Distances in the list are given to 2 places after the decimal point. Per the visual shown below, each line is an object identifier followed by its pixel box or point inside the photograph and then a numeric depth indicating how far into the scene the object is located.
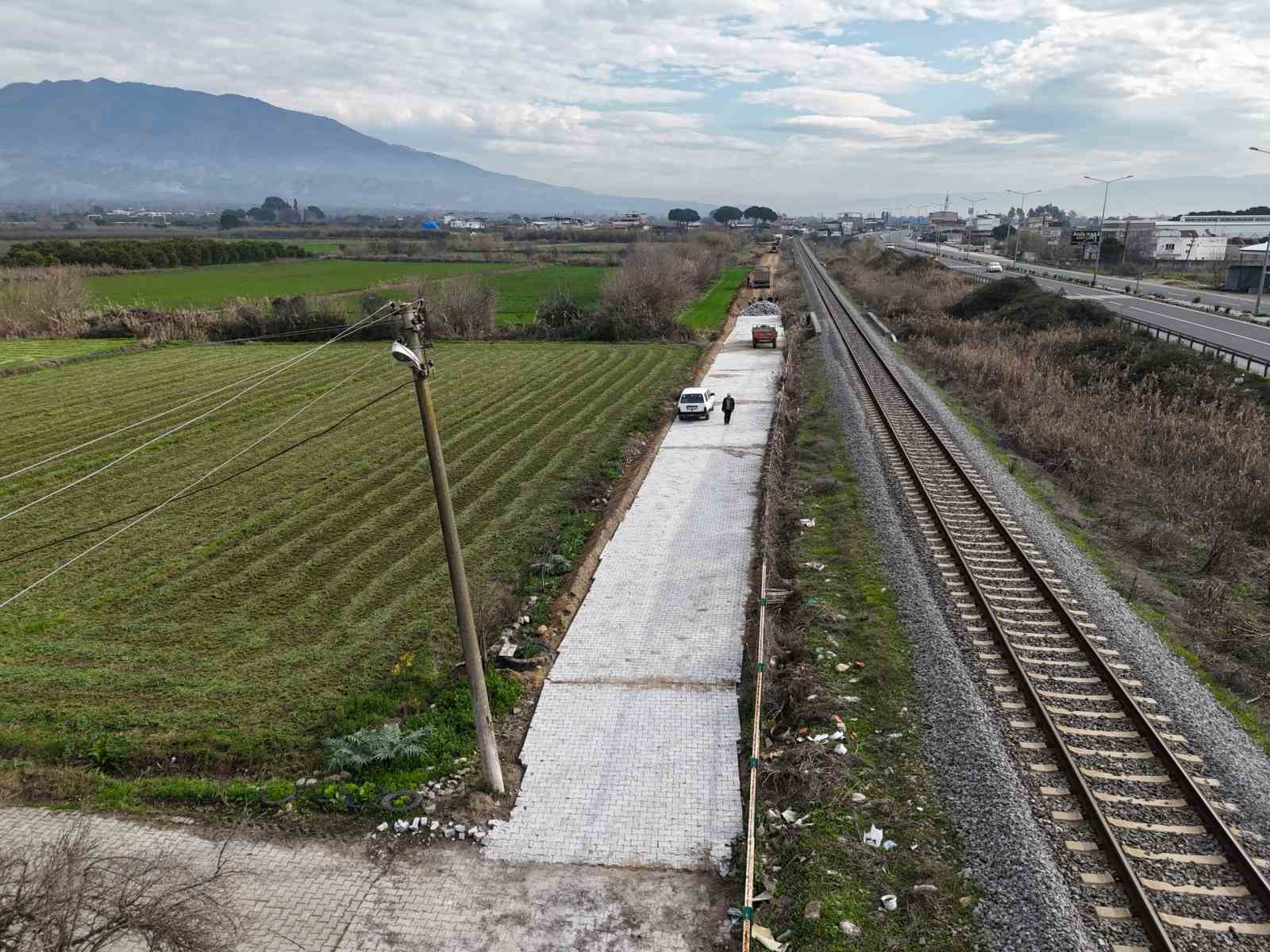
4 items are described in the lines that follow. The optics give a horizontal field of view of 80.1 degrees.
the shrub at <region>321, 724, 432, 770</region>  9.95
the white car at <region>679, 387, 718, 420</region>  28.45
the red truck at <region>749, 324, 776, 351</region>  44.03
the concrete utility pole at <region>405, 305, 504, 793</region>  8.15
